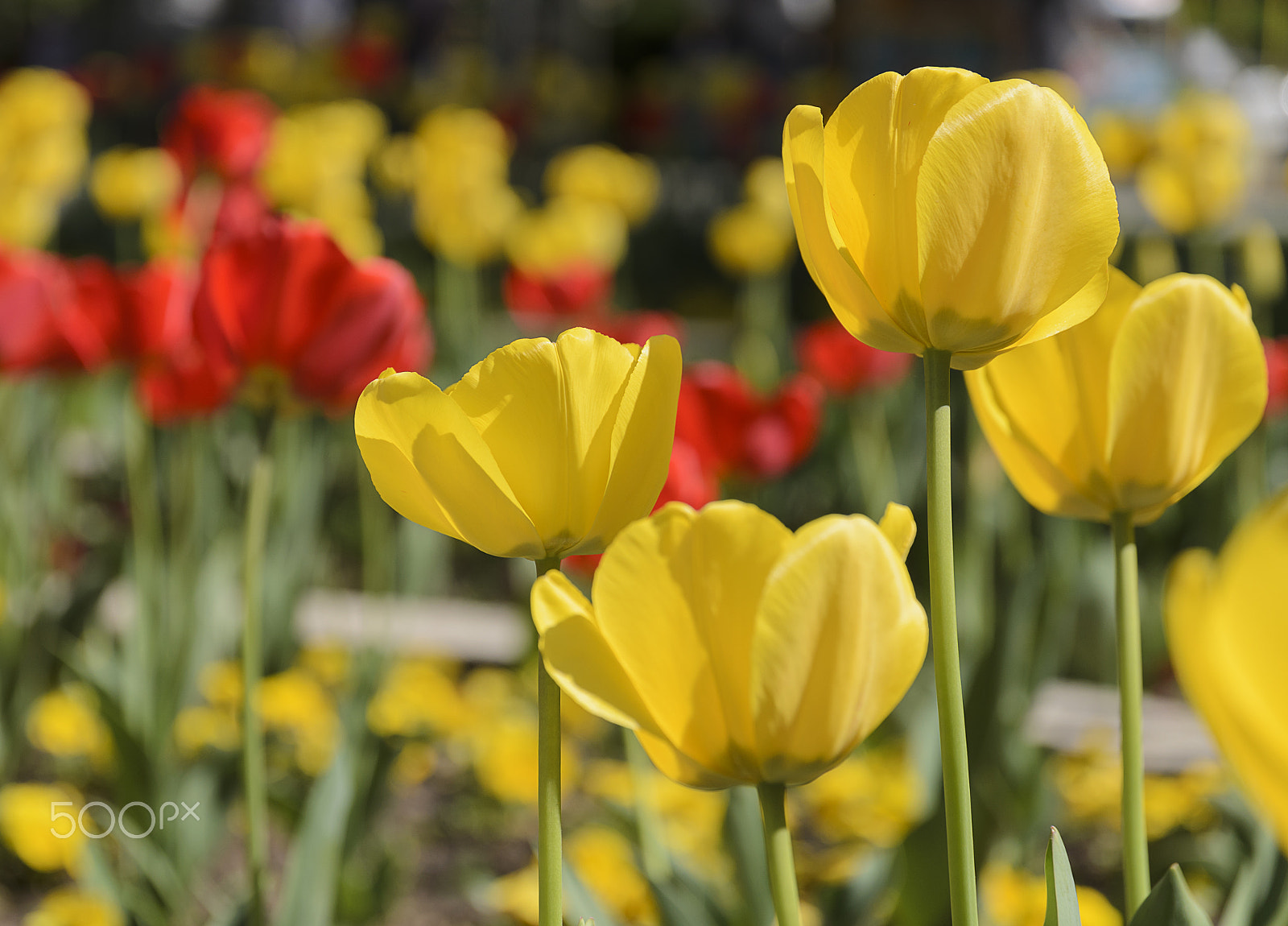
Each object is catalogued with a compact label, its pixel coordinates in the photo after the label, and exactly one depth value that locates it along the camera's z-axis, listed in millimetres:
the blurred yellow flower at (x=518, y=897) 1414
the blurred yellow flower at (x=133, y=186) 4407
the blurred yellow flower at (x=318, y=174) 3337
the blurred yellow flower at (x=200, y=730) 2303
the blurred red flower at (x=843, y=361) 2978
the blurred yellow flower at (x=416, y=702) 2368
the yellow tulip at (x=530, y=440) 1025
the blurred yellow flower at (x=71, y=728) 2430
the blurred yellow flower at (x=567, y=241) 4334
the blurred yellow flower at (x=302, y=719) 2416
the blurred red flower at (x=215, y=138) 2780
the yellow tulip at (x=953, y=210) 1014
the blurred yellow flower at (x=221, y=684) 2596
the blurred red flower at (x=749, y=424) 1810
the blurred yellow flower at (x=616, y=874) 1746
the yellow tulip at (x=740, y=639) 985
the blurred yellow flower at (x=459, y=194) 4210
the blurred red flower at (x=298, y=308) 1288
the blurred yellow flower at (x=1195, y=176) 3249
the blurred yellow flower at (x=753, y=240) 4868
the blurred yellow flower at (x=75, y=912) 1712
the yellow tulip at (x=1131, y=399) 1061
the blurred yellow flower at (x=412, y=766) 2399
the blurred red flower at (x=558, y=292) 3571
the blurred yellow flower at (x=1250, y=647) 905
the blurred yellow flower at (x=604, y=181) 5648
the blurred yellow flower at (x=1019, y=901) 1445
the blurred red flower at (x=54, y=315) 2027
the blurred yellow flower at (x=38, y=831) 1971
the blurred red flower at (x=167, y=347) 2102
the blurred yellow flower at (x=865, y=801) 2202
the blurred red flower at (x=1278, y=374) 2421
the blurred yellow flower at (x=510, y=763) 2279
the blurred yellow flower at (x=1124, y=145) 4373
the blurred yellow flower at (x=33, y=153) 3079
